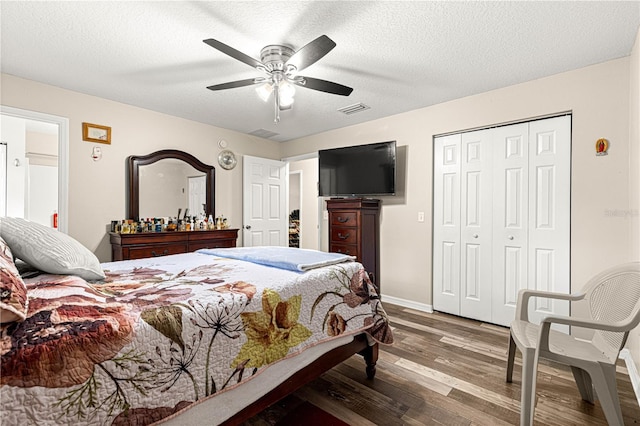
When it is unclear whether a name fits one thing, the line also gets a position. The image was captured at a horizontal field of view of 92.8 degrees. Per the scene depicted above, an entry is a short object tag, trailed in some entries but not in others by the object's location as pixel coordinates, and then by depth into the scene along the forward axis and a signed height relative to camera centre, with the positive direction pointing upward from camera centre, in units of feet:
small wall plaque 8.15 +1.79
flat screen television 12.40 +1.82
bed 2.83 -1.56
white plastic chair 4.87 -2.36
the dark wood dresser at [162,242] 10.66 -1.21
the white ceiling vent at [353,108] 11.57 +4.05
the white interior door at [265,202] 15.35 +0.48
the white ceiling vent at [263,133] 15.15 +4.00
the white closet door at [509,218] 9.76 -0.18
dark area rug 5.47 -3.80
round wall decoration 14.60 +2.51
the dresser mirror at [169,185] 11.90 +1.11
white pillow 4.46 -0.58
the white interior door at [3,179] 13.05 +1.36
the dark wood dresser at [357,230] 12.53 -0.76
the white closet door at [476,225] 10.52 -0.45
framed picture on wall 10.62 +2.77
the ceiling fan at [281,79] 7.15 +3.23
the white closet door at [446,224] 11.23 -0.45
